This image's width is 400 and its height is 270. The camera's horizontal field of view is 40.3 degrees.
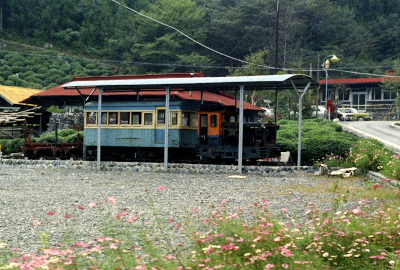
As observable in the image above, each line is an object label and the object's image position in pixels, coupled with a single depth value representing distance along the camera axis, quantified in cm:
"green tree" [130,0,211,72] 6444
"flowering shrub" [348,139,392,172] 1707
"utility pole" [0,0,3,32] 8859
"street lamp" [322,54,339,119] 3614
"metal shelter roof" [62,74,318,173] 1870
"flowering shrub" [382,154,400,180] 1380
